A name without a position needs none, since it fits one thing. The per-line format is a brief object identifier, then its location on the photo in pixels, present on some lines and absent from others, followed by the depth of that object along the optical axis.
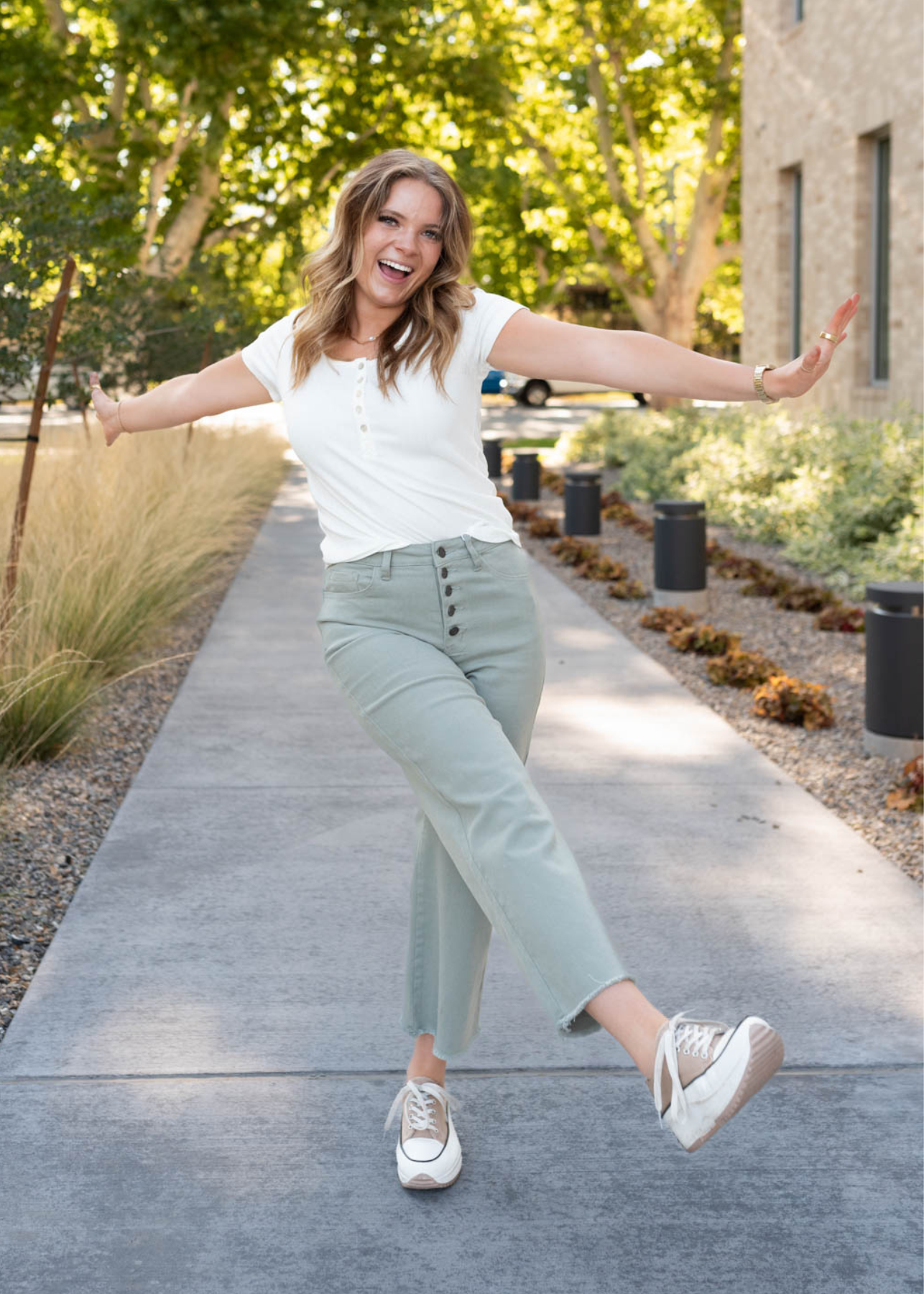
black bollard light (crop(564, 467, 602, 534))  13.14
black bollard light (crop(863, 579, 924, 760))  5.68
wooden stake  6.46
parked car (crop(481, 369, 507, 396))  38.41
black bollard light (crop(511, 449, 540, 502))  16.55
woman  2.48
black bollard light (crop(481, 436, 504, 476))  18.77
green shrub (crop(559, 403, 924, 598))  10.20
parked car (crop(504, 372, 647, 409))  39.56
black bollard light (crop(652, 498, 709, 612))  9.34
